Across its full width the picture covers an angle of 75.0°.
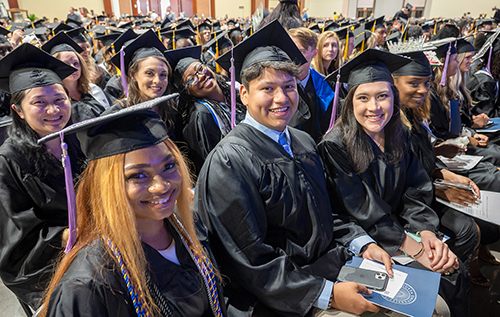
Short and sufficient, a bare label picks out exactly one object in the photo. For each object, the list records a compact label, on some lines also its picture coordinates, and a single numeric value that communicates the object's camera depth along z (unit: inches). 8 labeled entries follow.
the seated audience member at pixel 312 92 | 127.9
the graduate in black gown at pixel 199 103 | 107.3
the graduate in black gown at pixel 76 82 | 117.6
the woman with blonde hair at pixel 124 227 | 39.0
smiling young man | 58.1
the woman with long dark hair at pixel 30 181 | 66.0
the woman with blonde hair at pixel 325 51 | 162.7
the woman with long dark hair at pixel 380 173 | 74.0
